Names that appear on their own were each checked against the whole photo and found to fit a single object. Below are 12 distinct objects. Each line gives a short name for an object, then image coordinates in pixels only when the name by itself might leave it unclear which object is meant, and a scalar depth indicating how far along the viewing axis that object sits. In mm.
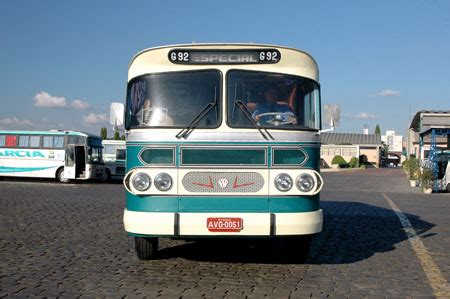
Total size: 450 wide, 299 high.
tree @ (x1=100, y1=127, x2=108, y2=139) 60619
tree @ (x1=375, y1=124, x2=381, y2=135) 134500
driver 7023
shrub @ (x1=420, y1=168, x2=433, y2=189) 27500
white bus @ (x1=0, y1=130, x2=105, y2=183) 32281
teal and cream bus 6727
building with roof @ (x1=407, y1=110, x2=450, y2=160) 29281
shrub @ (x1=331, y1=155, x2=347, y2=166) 71125
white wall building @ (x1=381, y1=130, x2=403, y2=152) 123688
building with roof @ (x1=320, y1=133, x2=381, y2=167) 79500
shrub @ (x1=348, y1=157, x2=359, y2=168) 72950
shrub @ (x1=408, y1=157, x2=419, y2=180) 33338
